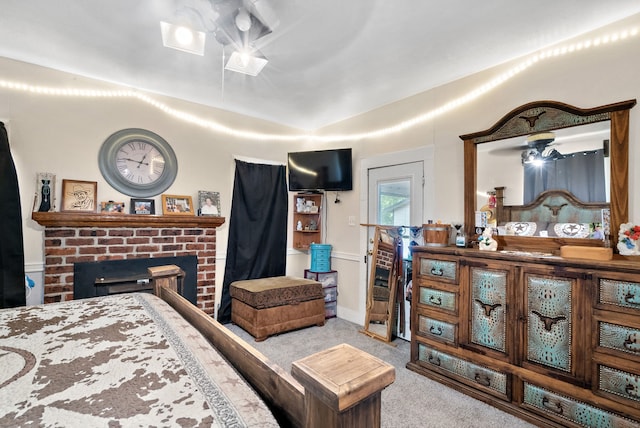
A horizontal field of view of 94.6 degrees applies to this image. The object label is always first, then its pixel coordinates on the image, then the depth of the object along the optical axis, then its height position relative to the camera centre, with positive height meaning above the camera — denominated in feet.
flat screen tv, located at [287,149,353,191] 12.37 +2.16
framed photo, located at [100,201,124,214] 9.39 +0.34
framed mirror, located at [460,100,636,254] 6.26 +2.09
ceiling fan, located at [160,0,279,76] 5.83 +4.26
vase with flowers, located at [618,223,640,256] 5.82 -0.32
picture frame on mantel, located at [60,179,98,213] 8.88 +0.68
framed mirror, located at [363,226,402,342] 10.37 -2.27
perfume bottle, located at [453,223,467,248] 8.03 -0.43
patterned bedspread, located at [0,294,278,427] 2.12 -1.46
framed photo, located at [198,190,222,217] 11.28 +0.60
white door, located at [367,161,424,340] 10.26 +0.78
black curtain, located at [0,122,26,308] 7.91 -0.52
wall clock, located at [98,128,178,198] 9.59 +1.90
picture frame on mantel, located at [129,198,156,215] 9.88 +0.40
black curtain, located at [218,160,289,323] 12.04 -0.29
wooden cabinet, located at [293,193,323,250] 13.57 +0.00
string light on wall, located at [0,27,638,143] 6.91 +3.86
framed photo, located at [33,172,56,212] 8.50 +0.69
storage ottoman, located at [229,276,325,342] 10.23 -3.12
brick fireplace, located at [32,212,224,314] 8.55 -0.77
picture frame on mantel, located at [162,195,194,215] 10.47 +0.50
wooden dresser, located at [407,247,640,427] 5.28 -2.37
